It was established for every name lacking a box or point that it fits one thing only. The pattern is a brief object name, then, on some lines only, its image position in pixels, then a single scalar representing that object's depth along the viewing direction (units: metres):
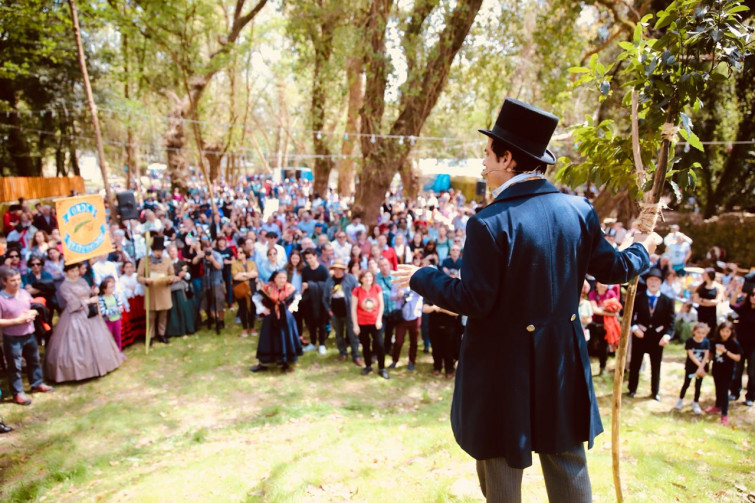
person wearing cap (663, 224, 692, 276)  11.72
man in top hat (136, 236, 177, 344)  9.35
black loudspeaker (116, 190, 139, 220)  9.05
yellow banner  7.66
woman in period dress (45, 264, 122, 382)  7.55
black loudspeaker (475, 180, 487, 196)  27.73
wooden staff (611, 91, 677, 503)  2.55
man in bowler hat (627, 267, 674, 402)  7.27
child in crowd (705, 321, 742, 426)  6.63
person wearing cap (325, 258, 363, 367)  8.66
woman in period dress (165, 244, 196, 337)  9.68
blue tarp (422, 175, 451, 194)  36.38
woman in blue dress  8.27
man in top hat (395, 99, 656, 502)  2.00
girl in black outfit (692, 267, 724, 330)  7.89
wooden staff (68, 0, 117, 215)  9.67
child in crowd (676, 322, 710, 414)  6.86
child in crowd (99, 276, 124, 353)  8.25
